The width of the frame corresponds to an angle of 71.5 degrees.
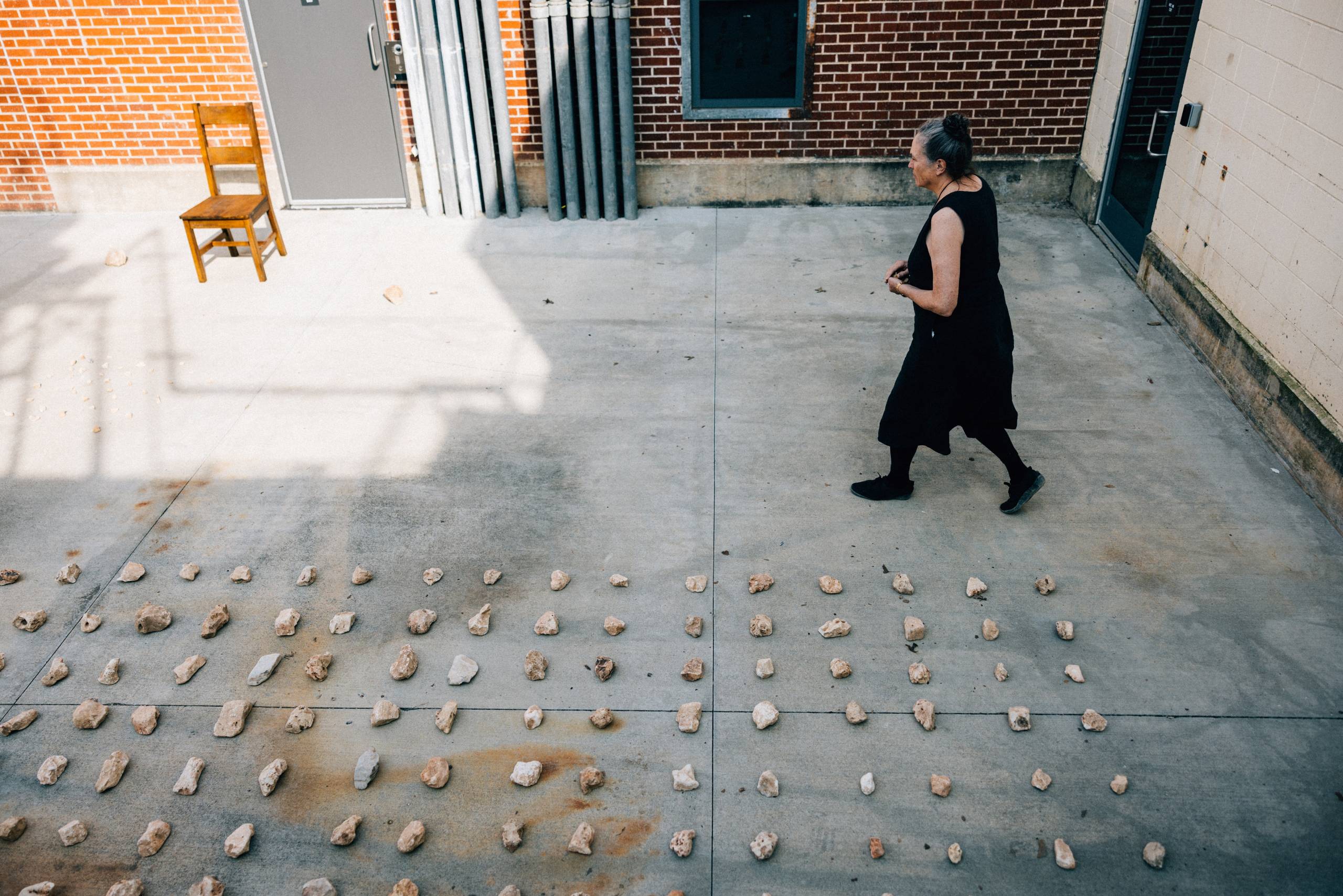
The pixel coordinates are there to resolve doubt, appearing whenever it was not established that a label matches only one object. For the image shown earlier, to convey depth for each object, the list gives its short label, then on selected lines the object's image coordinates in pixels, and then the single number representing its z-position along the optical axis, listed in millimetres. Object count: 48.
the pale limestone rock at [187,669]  3465
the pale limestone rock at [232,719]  3238
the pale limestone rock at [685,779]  3016
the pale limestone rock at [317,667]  3449
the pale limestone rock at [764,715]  3207
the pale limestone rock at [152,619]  3689
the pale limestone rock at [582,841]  2818
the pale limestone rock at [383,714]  3260
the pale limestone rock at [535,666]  3430
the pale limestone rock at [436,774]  3041
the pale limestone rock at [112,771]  3070
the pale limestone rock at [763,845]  2795
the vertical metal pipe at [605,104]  6961
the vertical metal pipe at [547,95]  6922
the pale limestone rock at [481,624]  3641
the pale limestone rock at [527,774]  3037
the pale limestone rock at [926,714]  3195
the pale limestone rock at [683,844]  2814
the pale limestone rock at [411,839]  2838
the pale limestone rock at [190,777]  3041
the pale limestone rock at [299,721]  3250
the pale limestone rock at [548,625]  3618
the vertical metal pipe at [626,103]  6988
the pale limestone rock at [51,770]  3094
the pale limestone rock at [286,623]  3656
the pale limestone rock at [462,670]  3428
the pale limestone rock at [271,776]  3031
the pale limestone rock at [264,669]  3453
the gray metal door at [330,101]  7328
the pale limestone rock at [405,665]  3449
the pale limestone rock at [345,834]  2863
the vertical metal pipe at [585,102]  6957
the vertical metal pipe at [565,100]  6955
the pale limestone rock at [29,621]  3717
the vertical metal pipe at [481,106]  7008
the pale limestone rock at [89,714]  3291
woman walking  3512
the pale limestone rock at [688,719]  3209
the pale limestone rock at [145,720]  3264
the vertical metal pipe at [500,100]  7016
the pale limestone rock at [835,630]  3570
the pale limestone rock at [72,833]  2891
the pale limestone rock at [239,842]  2842
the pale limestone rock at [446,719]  3234
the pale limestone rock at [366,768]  3051
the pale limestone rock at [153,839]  2857
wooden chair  6426
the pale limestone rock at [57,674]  3480
